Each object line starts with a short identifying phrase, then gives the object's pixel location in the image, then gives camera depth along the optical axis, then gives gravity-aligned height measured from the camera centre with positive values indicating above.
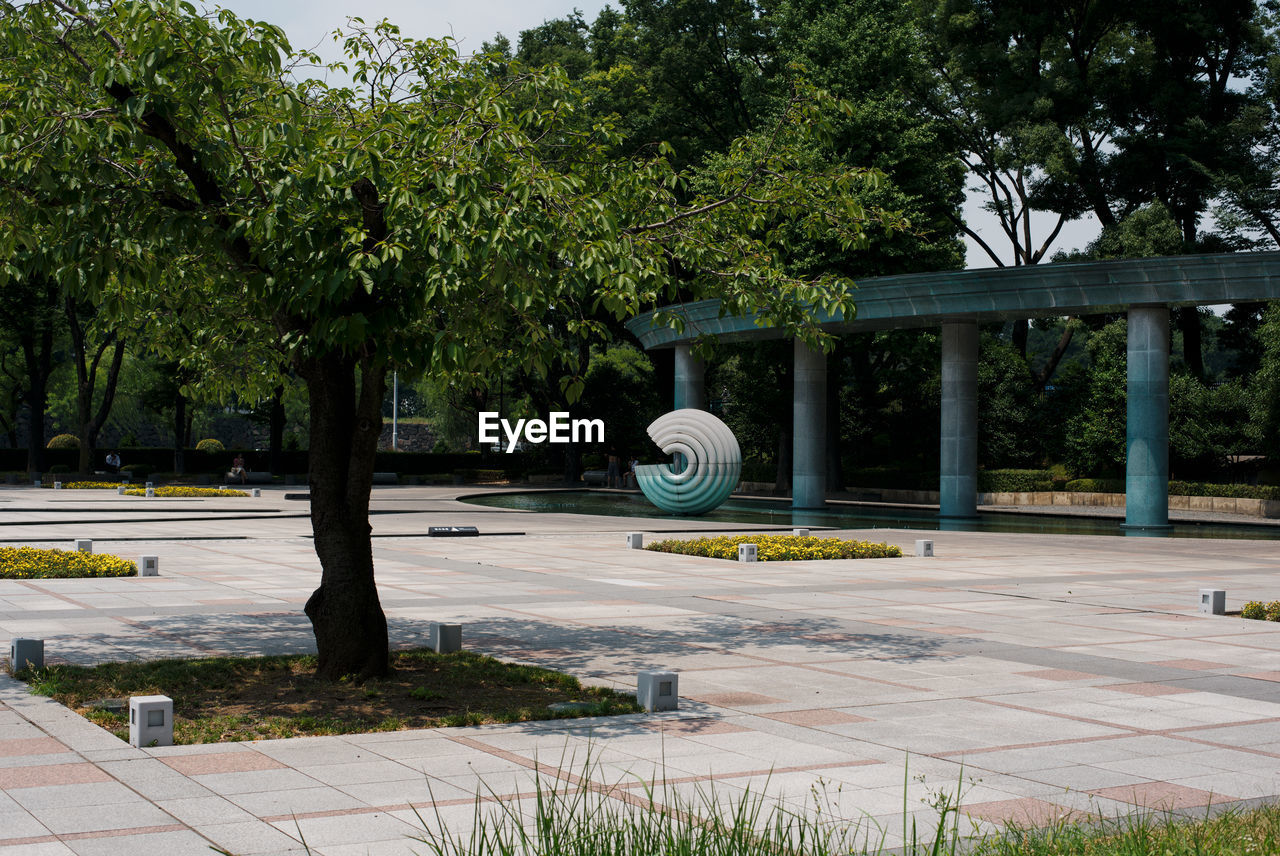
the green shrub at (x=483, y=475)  63.84 -0.78
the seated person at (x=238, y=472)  54.38 -0.67
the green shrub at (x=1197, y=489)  40.28 -0.67
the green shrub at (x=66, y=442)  65.00 +0.61
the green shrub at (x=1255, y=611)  14.95 -1.66
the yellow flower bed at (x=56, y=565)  17.41 -1.55
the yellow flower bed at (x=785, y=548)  22.09 -1.50
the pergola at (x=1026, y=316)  30.17 +4.02
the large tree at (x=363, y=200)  8.46 +1.89
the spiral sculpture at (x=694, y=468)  34.66 -0.15
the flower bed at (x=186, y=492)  42.53 -1.23
